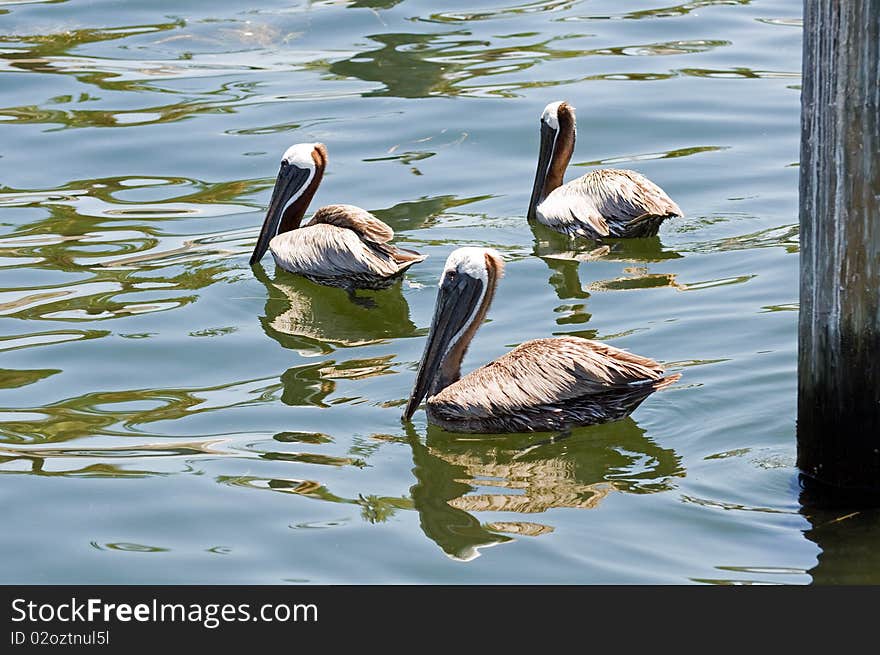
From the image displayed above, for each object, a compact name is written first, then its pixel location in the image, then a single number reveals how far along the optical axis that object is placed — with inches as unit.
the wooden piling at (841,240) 360.5
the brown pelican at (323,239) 617.6
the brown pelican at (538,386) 467.5
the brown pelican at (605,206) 666.2
